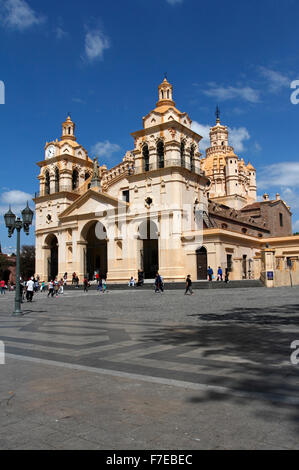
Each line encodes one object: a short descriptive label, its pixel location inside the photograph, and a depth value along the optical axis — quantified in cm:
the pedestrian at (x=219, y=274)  3306
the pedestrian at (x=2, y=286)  4066
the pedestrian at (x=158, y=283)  2717
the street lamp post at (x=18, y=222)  1621
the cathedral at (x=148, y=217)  3709
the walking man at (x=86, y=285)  3431
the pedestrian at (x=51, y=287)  2782
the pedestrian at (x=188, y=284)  2377
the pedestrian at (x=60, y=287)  3375
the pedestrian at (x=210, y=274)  3278
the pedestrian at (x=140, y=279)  3575
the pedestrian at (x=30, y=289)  2298
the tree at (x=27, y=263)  6425
